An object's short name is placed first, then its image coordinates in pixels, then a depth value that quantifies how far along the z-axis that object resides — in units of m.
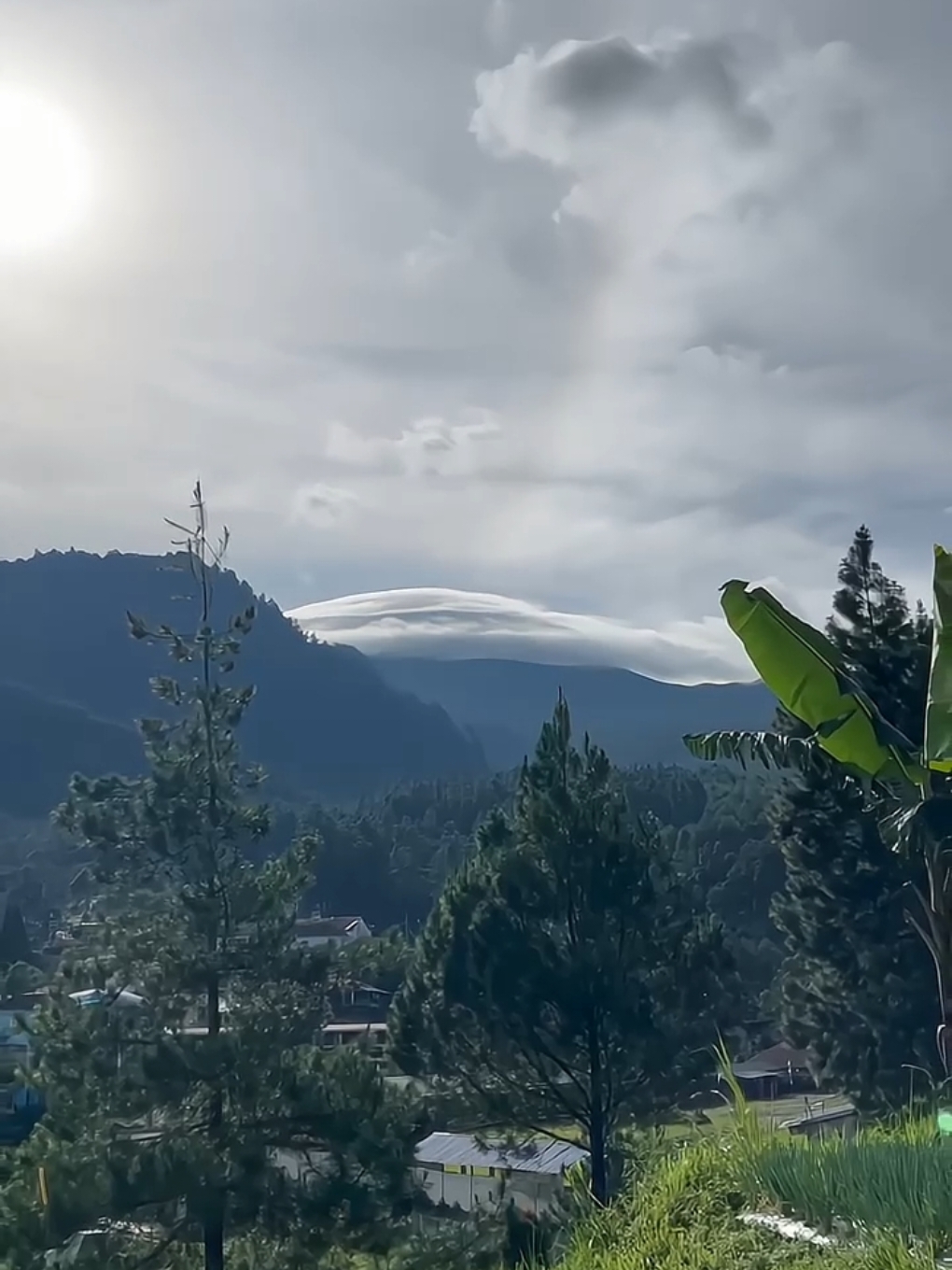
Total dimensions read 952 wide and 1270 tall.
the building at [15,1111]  23.00
